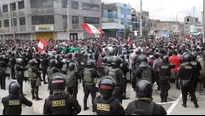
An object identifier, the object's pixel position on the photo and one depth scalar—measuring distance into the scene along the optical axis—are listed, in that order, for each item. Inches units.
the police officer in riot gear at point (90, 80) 324.7
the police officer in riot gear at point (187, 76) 317.7
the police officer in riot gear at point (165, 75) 353.1
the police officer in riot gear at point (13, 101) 199.8
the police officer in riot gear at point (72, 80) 347.9
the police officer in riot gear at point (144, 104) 154.3
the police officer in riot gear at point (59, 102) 177.9
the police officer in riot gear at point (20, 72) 421.1
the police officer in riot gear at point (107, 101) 168.6
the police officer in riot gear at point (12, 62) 570.9
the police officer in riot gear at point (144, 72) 329.7
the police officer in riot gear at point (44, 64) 549.0
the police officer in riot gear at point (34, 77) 394.6
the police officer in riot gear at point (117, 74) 307.4
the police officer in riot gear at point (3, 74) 478.7
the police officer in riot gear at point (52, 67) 389.9
